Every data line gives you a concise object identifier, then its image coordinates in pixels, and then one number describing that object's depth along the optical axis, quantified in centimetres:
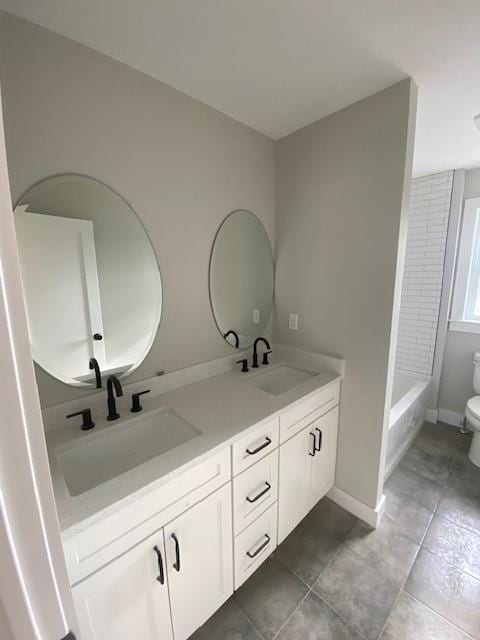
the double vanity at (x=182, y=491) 78
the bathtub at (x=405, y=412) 198
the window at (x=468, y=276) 234
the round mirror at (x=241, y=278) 165
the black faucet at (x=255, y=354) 179
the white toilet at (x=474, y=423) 203
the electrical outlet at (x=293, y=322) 188
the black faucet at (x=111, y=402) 117
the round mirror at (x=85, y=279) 104
